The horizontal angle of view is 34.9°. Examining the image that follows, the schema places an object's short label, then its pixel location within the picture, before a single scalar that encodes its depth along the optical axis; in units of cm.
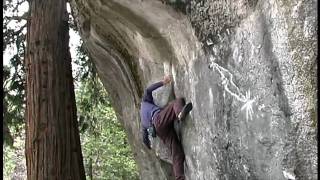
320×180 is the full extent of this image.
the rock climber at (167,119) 566
